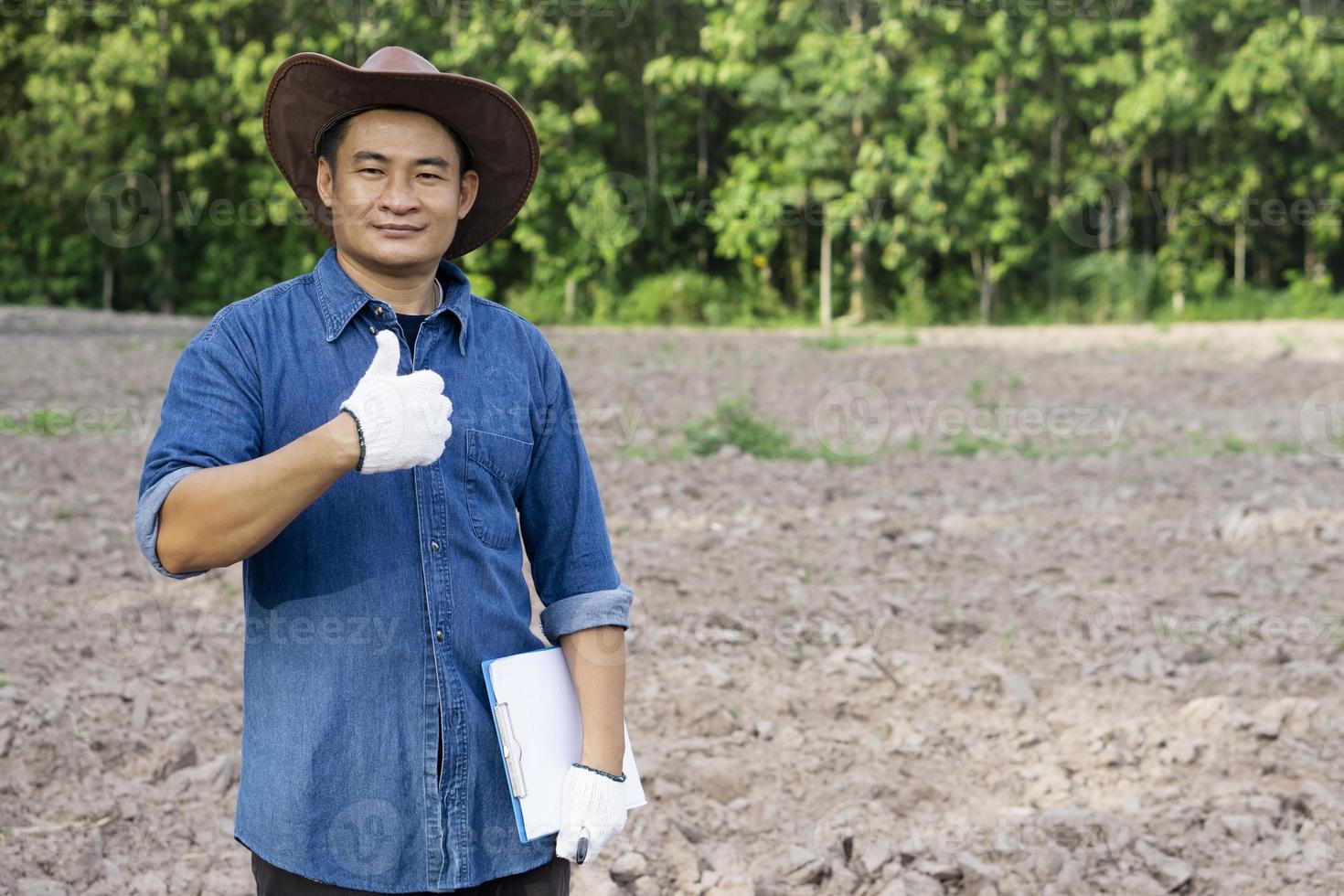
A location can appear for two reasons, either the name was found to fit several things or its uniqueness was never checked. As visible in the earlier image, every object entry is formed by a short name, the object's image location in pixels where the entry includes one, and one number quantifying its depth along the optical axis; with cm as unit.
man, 167
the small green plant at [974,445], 811
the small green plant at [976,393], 957
